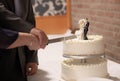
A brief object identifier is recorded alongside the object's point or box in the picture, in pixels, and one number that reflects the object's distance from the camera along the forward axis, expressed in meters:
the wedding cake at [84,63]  1.40
